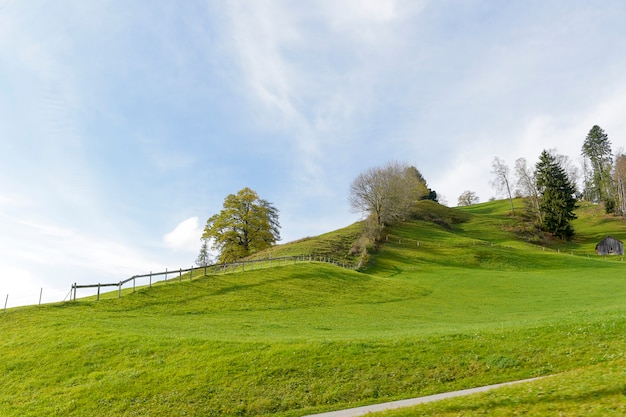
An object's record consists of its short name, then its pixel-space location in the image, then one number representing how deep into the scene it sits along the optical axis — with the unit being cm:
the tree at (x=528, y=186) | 10506
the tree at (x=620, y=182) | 9875
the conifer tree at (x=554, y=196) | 9219
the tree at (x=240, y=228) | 7462
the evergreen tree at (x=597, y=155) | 12175
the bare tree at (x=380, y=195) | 8262
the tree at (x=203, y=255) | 11340
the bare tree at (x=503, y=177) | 11775
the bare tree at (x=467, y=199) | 18588
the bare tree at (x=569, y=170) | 10578
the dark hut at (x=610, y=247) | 7706
